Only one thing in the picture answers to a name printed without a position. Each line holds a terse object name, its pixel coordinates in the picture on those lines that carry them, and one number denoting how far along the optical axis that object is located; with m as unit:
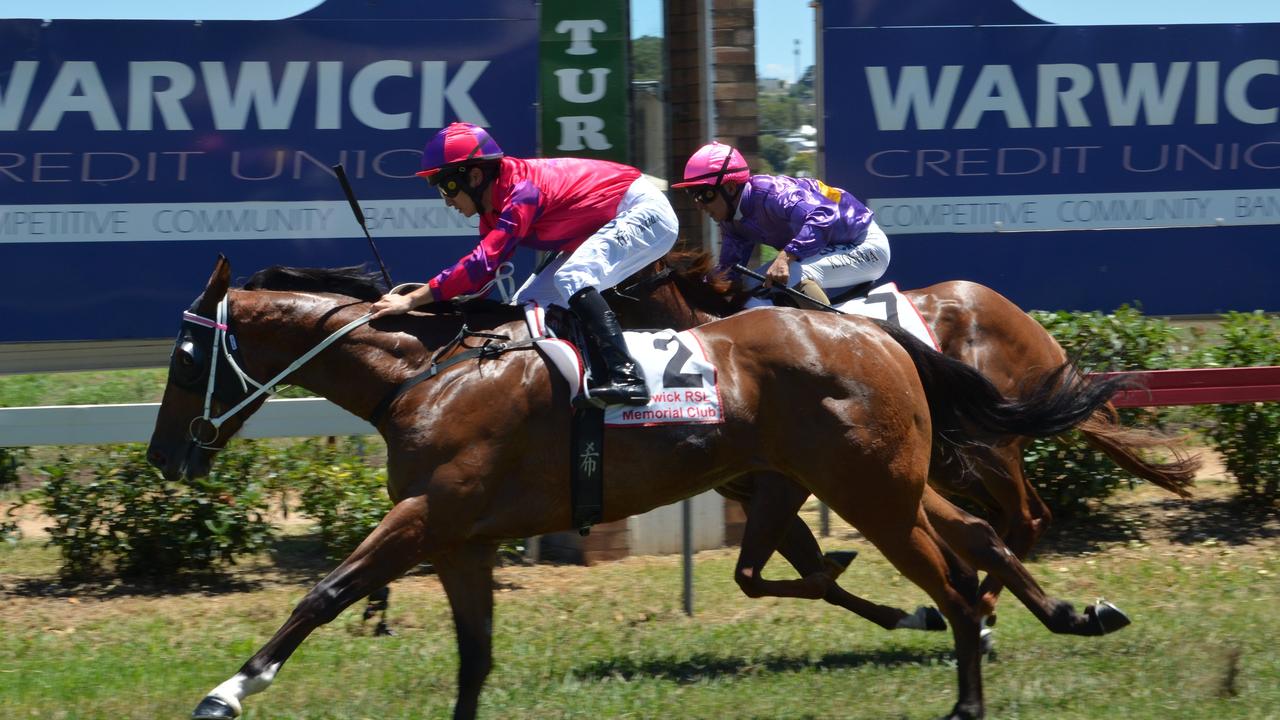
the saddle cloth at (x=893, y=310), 13.58
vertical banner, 16.09
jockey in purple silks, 13.12
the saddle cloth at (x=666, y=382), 10.39
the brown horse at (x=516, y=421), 10.26
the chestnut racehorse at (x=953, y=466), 12.39
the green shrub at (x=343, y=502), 15.66
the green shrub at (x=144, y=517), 15.32
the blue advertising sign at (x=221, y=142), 15.97
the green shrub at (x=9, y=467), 17.25
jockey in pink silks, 10.52
